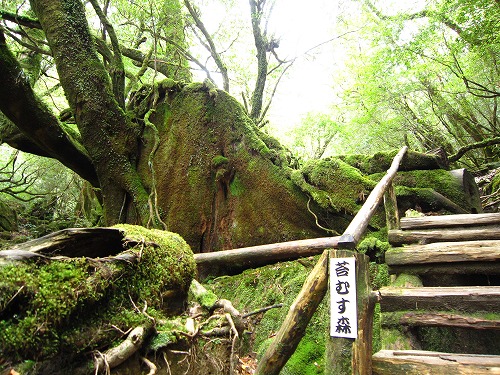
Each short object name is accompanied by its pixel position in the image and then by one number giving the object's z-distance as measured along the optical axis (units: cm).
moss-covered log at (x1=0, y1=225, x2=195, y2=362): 143
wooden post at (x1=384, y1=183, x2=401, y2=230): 441
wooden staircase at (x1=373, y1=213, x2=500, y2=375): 203
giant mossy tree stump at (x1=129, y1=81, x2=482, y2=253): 569
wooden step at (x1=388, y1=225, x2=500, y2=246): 374
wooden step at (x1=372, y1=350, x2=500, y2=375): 188
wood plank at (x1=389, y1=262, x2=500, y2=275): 314
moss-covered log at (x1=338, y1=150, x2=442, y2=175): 556
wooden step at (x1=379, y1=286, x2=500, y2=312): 246
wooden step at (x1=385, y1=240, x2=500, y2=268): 306
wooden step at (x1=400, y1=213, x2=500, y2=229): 399
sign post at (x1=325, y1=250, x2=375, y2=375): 194
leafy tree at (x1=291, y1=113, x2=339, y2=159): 1359
